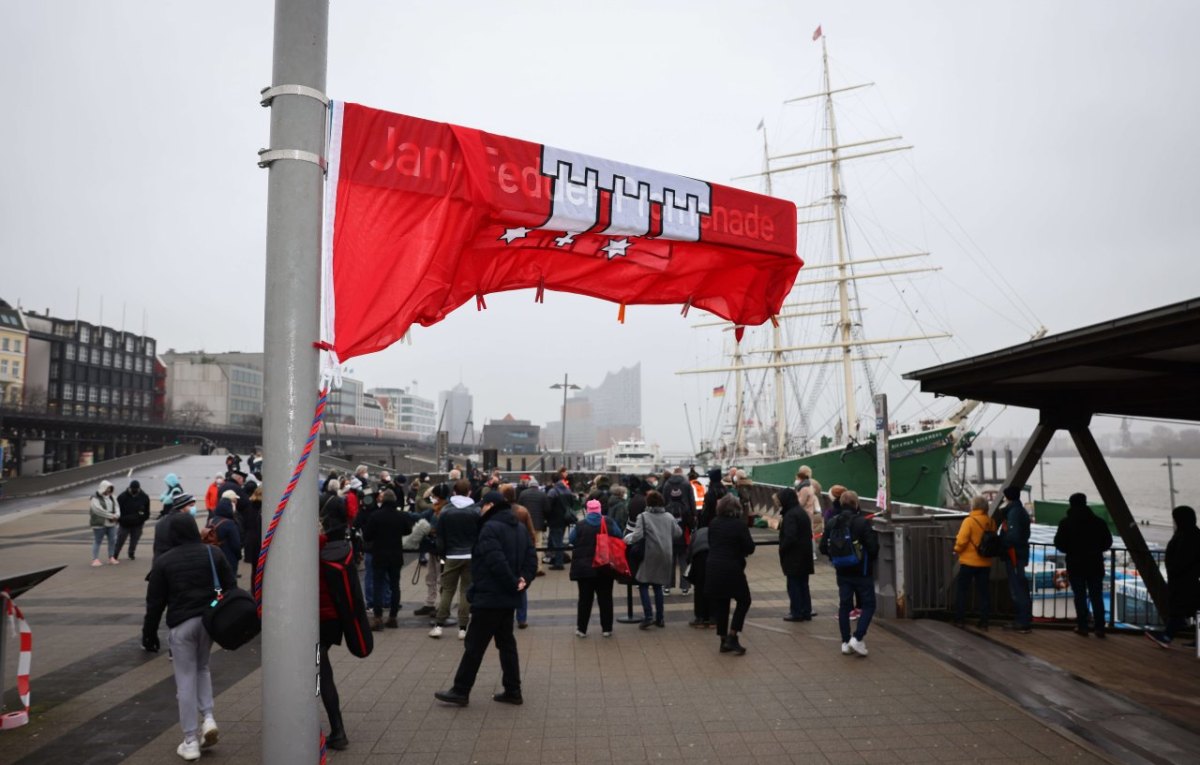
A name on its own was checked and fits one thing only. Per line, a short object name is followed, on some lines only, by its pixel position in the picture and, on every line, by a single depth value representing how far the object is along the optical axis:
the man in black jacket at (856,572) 7.99
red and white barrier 5.93
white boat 62.90
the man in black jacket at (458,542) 8.54
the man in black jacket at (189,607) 5.43
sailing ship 39.25
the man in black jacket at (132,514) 14.70
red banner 3.96
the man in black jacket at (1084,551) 8.88
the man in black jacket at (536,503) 13.98
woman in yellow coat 9.01
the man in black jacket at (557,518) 14.27
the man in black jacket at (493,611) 6.43
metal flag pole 2.69
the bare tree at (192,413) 99.50
